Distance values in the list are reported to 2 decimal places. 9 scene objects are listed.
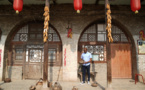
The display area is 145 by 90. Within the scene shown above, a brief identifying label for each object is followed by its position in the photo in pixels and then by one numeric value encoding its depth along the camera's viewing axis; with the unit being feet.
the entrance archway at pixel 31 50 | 25.41
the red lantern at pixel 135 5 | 17.89
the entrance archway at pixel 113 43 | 25.56
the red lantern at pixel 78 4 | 17.38
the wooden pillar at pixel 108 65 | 16.99
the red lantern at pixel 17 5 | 17.75
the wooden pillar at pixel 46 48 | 17.28
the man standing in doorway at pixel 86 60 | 21.21
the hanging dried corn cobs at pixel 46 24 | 17.35
